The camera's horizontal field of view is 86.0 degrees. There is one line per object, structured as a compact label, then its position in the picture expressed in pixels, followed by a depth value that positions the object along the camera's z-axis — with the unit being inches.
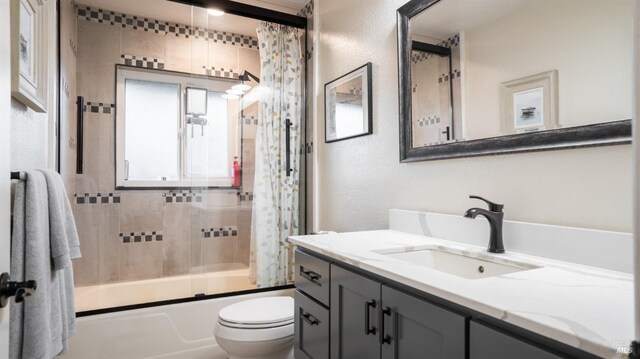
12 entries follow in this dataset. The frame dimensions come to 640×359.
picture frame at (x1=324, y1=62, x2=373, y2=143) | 80.1
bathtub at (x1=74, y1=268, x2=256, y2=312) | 92.8
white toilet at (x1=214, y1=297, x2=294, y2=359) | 68.4
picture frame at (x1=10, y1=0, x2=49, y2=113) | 43.8
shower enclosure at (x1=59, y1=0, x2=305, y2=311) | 104.2
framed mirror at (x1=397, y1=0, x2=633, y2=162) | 38.0
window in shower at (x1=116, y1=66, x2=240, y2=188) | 107.9
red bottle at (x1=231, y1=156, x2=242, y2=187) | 108.3
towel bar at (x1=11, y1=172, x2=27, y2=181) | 41.8
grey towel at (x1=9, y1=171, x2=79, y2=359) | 40.1
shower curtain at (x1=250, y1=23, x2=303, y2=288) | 106.8
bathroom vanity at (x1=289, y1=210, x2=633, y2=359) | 24.0
